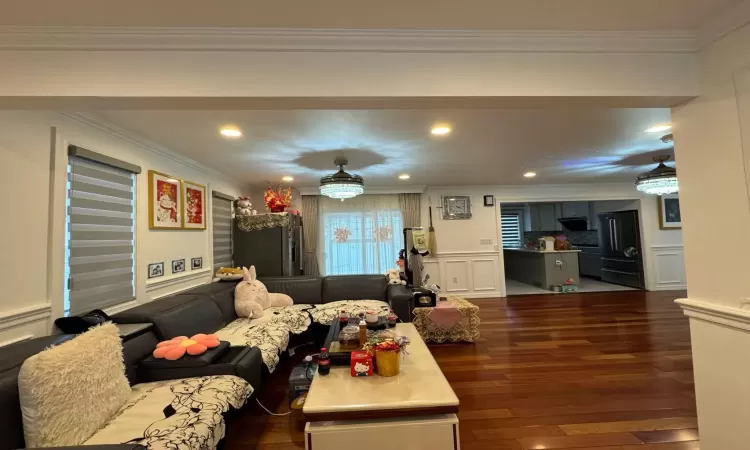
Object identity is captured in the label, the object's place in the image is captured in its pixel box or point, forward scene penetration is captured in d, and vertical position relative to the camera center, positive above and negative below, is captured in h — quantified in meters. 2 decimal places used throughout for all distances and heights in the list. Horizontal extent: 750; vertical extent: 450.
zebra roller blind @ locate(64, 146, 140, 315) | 2.11 +0.14
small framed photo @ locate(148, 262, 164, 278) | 2.88 -0.18
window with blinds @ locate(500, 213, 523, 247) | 9.35 +0.25
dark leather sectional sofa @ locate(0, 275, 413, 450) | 1.25 -0.57
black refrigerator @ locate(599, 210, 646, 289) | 6.55 -0.32
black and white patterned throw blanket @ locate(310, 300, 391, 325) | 3.57 -0.77
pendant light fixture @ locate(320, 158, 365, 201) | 3.47 +0.66
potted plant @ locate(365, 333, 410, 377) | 1.73 -0.64
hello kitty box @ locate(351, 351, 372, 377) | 1.75 -0.68
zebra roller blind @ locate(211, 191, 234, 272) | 4.18 +0.29
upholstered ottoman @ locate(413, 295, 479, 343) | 3.75 -1.01
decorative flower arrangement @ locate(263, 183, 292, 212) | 4.71 +0.69
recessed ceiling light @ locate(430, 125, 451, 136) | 2.71 +0.97
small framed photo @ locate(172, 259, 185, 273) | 3.26 -0.16
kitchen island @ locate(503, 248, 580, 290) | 6.67 -0.67
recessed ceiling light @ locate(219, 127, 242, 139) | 2.62 +0.99
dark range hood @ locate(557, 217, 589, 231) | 8.36 +0.33
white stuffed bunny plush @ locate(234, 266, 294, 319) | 3.36 -0.58
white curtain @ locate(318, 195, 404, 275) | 6.07 +0.16
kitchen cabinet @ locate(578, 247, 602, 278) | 7.90 -0.71
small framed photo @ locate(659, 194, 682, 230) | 6.36 +0.34
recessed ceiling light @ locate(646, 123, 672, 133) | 2.87 +0.97
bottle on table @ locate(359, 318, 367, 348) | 2.07 -0.61
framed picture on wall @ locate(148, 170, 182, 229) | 2.90 +0.49
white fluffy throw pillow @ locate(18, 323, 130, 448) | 1.22 -0.58
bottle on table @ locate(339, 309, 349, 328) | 2.62 -0.64
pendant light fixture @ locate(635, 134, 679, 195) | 3.78 +0.63
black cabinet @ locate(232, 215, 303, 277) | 4.52 -0.04
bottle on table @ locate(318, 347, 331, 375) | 1.79 -0.69
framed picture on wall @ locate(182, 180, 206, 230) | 3.46 +0.51
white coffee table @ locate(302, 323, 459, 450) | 1.37 -0.79
